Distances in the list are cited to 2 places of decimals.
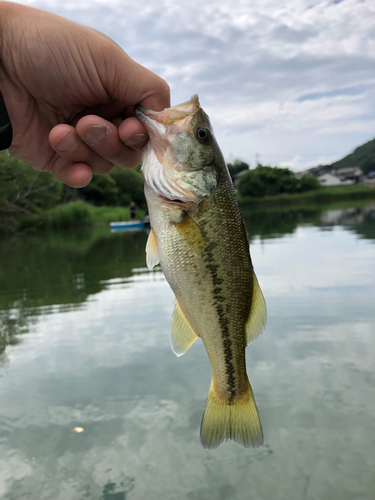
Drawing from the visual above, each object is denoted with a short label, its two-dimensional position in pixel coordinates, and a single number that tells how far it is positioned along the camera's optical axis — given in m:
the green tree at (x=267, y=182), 60.41
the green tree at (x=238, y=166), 82.23
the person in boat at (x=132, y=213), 34.45
